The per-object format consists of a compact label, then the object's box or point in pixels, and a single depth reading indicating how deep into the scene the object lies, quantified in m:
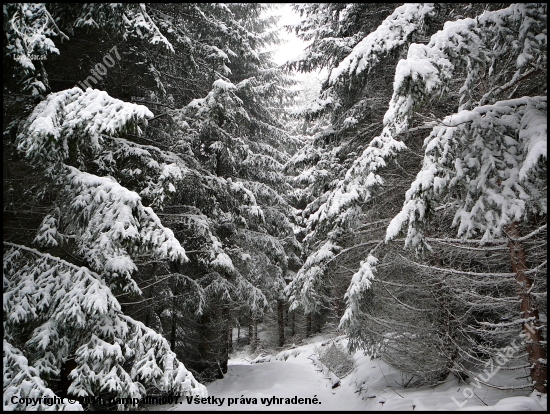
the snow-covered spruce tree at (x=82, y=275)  3.57
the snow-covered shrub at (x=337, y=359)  10.48
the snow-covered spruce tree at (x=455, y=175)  3.13
